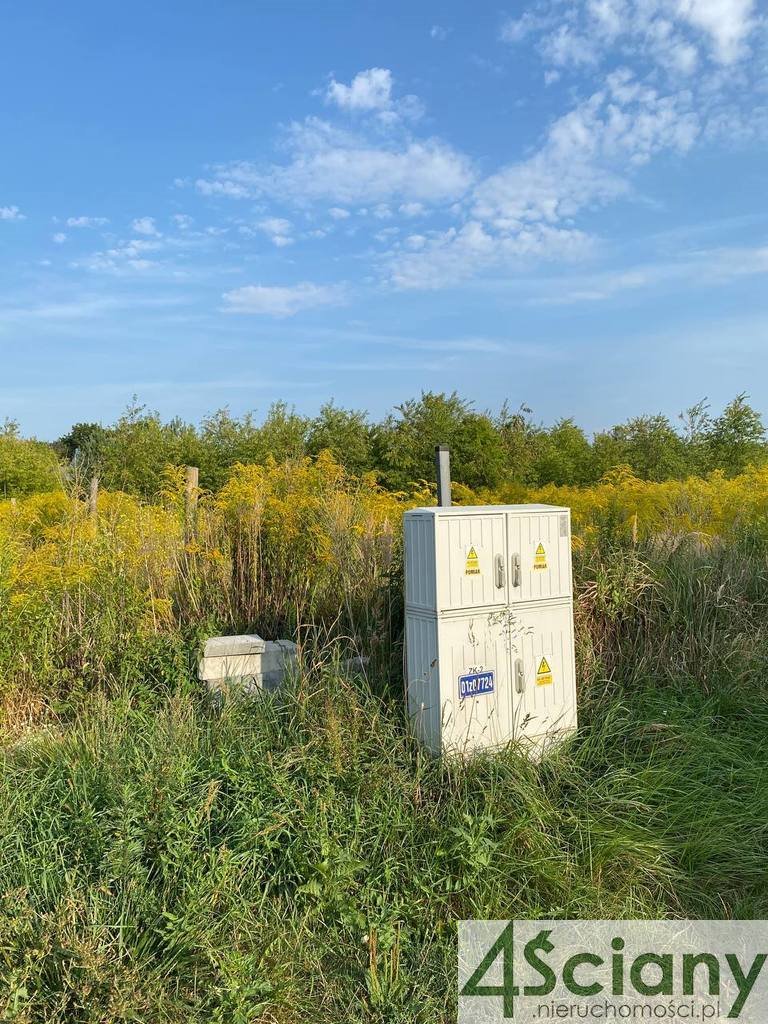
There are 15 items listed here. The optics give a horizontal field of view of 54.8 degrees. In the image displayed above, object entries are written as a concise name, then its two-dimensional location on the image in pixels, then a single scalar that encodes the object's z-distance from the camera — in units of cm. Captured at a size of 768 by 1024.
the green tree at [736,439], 1820
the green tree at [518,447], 1869
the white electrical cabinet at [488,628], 412
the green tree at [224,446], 1639
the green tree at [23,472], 1564
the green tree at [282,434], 1620
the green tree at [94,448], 1482
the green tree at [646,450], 1778
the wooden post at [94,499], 662
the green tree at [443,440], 1730
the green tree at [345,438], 1723
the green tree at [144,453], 1609
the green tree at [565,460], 1862
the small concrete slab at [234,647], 487
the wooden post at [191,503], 633
